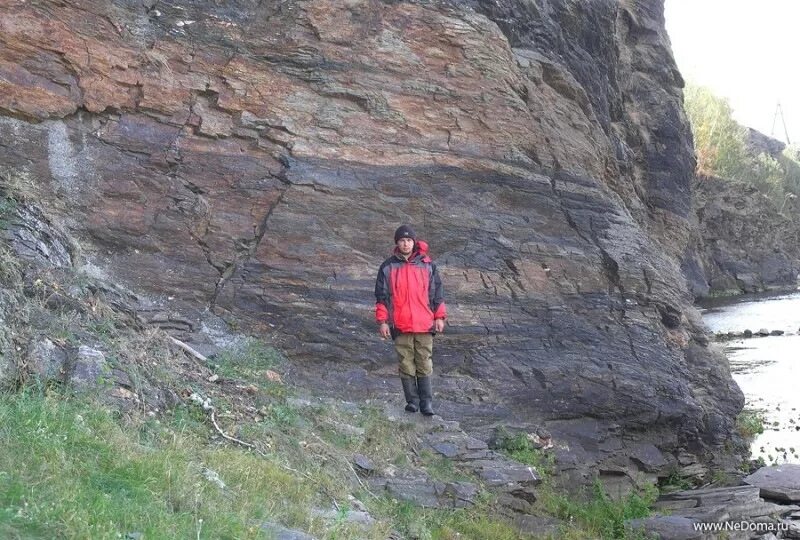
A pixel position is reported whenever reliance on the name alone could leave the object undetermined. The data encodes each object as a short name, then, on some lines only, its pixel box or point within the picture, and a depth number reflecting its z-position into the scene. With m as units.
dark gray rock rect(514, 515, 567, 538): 7.47
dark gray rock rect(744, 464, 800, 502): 10.61
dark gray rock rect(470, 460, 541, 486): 7.90
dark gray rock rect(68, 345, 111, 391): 5.57
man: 8.09
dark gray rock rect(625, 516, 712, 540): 8.65
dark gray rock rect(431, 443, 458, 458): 7.93
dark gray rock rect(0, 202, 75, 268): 7.19
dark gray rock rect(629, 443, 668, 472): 10.55
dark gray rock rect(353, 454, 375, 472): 7.01
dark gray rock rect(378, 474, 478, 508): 6.89
